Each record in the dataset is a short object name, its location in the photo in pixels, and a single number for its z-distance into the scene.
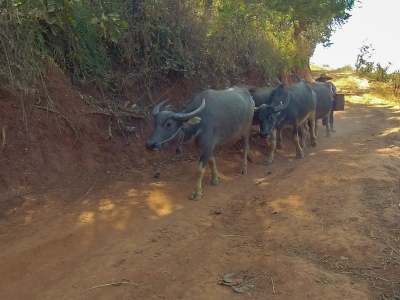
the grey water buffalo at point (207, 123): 6.82
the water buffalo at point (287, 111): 9.20
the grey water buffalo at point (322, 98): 11.67
